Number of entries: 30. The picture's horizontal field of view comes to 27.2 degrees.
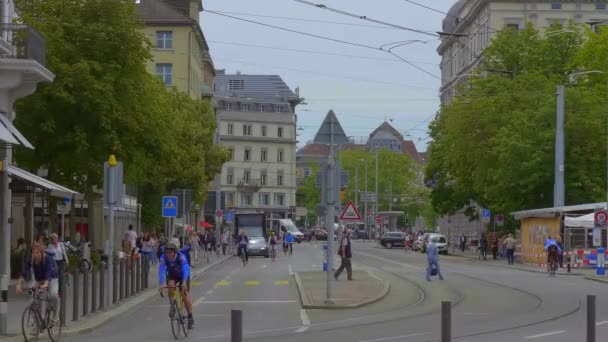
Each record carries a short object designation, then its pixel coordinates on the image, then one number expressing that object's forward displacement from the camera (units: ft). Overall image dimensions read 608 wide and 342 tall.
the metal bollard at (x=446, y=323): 47.60
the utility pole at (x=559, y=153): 196.85
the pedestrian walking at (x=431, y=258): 140.36
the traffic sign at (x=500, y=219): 255.86
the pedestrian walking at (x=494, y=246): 252.42
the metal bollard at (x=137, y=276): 113.48
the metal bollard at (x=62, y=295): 72.08
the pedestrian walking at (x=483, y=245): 255.09
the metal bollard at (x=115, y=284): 98.89
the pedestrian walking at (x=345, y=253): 130.11
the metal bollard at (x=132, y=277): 109.60
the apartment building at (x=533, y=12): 356.18
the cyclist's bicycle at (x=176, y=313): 68.39
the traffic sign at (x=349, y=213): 129.93
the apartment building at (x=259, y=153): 496.64
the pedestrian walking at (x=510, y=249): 222.07
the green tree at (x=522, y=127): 222.89
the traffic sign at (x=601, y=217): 158.51
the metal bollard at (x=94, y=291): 86.69
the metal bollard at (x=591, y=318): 53.11
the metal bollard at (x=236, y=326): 40.68
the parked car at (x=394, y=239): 366.43
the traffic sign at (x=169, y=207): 151.94
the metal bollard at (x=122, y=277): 101.86
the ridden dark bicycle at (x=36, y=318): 65.16
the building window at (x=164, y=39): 318.86
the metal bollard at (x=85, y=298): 82.58
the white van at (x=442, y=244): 302.04
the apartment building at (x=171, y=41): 316.81
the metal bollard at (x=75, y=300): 77.30
